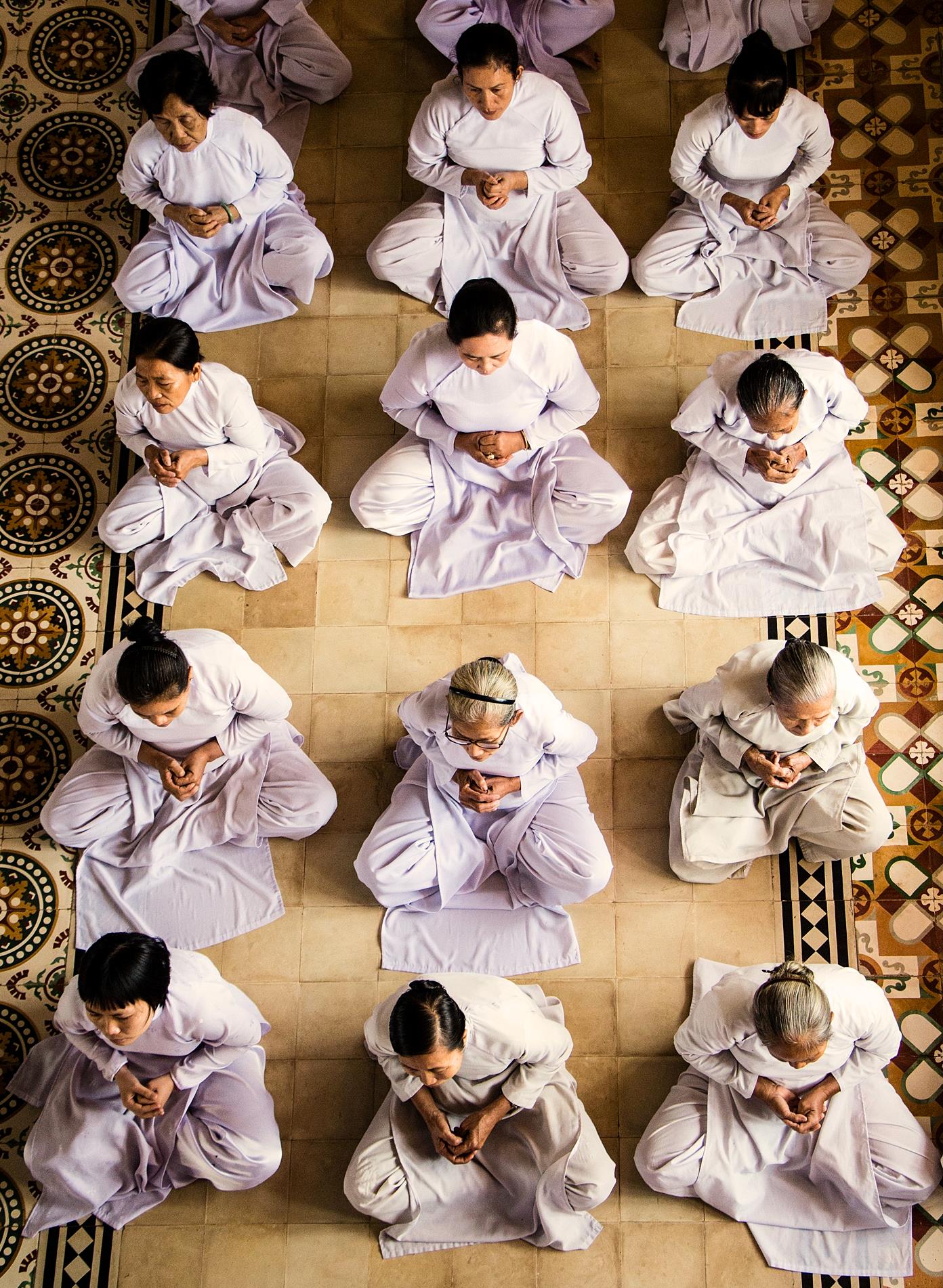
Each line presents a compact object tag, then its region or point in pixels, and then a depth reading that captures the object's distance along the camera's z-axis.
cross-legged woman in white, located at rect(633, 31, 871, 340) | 4.25
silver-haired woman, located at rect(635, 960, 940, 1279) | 3.47
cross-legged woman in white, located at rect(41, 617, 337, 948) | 3.76
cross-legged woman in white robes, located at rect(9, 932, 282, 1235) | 3.48
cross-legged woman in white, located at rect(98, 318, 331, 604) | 3.95
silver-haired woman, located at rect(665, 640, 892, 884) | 3.57
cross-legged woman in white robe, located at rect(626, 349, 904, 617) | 3.96
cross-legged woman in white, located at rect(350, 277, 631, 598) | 3.93
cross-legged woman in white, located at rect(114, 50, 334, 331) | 4.23
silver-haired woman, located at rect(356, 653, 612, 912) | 3.61
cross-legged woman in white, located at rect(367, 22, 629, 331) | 4.23
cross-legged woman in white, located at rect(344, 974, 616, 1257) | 3.44
